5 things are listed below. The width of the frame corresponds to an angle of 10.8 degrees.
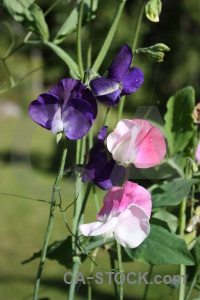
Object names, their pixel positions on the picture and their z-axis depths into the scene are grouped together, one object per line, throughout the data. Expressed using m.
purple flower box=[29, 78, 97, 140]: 0.56
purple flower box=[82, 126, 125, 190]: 0.58
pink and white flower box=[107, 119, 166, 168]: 0.57
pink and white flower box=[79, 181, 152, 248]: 0.56
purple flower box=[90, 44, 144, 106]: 0.56
